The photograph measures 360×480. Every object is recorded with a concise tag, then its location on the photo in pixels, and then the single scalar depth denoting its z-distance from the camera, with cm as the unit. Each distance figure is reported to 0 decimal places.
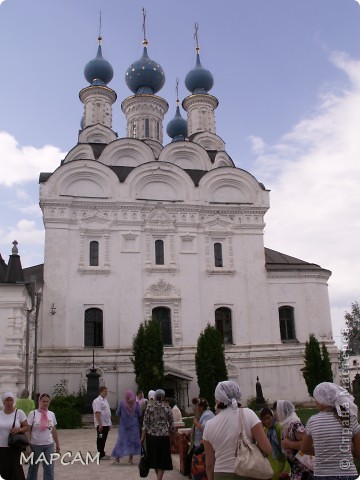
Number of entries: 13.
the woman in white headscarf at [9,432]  569
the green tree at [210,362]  1878
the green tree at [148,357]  1833
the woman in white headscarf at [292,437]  454
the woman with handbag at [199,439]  618
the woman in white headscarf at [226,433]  391
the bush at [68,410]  1639
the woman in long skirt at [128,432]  899
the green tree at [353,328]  4384
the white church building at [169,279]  2025
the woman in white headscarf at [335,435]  364
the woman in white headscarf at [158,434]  724
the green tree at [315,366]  1933
